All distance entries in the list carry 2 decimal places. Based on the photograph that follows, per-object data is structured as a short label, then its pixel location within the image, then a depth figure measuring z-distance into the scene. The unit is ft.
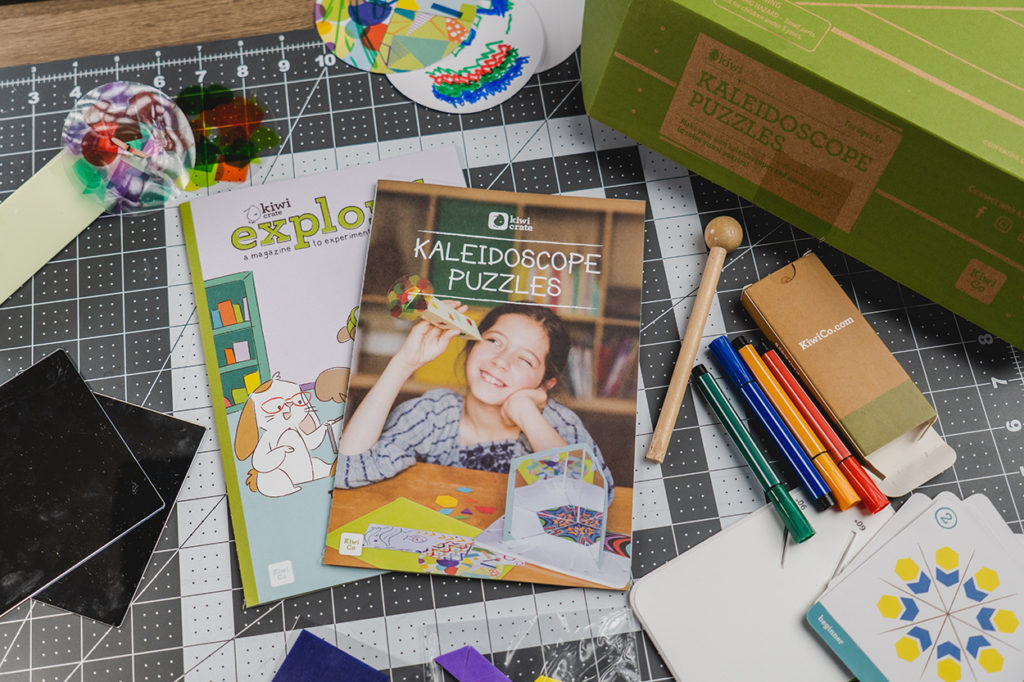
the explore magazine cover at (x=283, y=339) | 2.33
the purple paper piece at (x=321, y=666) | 2.23
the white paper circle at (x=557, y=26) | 2.64
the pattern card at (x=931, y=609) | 2.21
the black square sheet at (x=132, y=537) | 2.32
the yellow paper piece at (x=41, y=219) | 2.47
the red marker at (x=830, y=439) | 2.29
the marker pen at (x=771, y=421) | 2.30
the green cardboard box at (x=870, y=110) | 1.98
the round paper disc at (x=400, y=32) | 2.61
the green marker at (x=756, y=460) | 2.26
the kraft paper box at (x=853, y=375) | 2.34
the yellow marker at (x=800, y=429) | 2.30
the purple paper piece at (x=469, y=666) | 2.23
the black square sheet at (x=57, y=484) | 2.31
